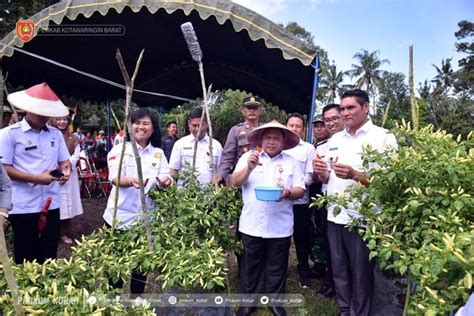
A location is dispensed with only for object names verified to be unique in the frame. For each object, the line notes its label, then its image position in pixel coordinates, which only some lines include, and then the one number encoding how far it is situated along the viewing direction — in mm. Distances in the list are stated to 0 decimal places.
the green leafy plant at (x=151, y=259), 1617
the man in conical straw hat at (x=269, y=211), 3008
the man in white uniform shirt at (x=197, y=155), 3848
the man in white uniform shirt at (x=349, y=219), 2820
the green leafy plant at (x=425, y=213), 1577
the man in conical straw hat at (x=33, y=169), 2748
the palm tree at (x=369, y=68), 41906
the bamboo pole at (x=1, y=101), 2320
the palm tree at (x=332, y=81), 41188
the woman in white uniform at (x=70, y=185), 4344
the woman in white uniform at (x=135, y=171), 3000
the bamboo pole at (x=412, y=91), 2713
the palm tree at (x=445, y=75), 38188
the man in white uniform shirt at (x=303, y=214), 3594
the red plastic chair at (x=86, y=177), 7711
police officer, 3947
